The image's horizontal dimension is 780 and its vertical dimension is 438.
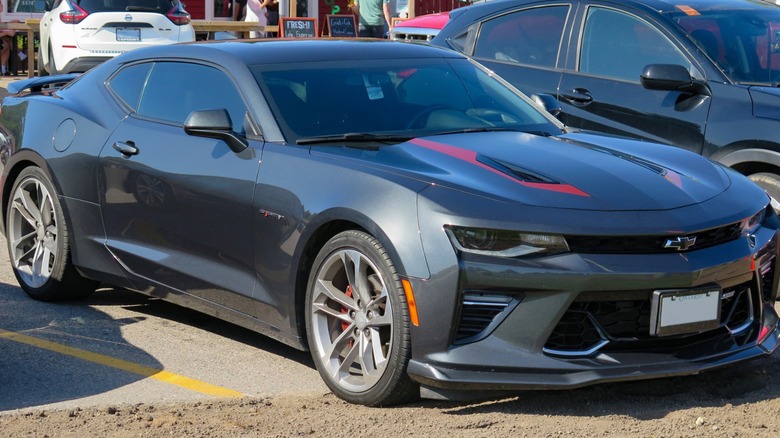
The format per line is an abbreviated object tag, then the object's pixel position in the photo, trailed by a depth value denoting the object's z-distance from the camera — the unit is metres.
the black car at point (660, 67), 7.14
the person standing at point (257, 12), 25.36
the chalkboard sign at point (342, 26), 24.23
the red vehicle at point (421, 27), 11.49
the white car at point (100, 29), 17.47
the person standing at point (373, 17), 19.30
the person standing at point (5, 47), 24.64
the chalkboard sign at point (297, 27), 23.83
